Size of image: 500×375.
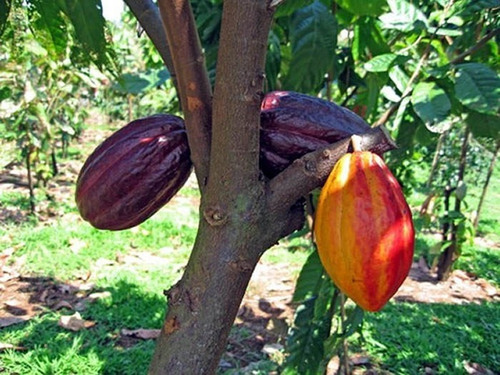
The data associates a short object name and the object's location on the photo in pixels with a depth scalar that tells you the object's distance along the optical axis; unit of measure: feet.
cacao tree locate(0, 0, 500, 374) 2.30
